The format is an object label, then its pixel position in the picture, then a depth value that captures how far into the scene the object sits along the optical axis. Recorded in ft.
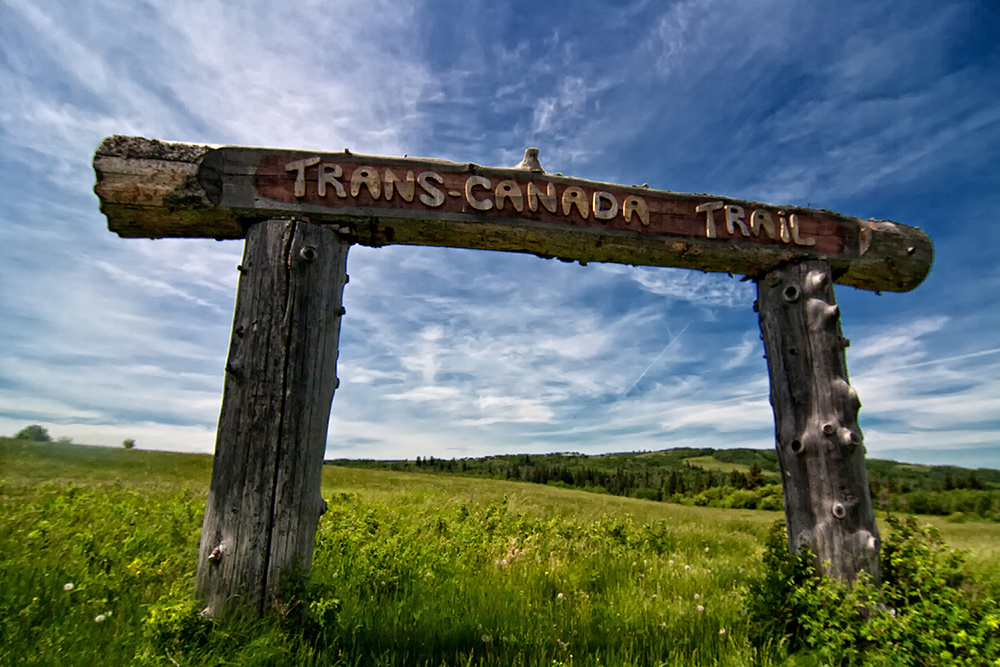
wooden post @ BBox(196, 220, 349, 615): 11.25
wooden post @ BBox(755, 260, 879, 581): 13.97
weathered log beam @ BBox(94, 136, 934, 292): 13.09
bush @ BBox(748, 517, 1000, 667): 10.86
